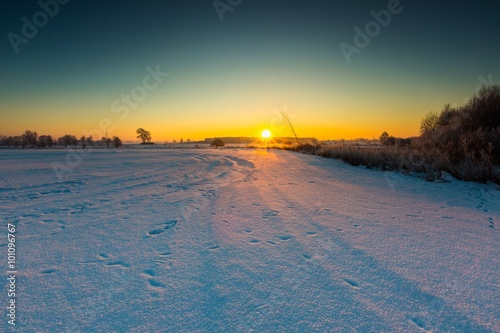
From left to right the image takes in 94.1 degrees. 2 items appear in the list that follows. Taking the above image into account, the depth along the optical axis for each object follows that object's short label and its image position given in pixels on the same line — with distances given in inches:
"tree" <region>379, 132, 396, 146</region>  1008.7
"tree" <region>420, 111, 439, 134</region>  805.9
